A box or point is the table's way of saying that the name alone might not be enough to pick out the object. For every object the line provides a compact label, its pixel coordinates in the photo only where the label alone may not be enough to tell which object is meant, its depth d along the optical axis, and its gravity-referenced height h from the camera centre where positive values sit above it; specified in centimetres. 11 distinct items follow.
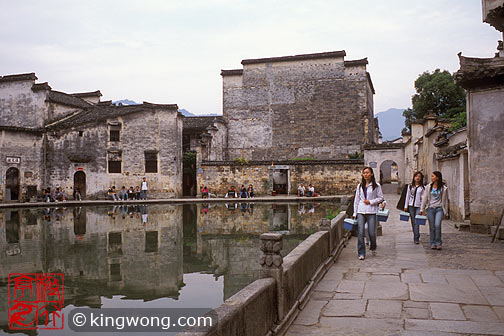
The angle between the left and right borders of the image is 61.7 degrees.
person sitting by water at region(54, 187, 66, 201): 2483 -82
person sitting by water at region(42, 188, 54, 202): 2439 -84
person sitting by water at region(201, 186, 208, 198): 2650 -90
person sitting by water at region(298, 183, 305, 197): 2573 -83
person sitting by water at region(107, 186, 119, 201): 2564 -79
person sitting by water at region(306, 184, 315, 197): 2558 -92
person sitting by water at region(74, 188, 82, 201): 2556 -92
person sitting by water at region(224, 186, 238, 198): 2635 -96
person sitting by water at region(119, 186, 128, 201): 2597 -87
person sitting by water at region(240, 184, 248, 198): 2598 -93
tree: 3228 +630
